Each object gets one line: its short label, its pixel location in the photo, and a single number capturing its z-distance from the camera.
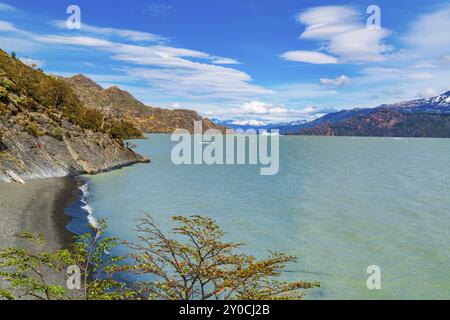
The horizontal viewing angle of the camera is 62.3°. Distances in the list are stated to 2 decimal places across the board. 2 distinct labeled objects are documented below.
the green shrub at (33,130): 66.62
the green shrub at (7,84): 71.94
